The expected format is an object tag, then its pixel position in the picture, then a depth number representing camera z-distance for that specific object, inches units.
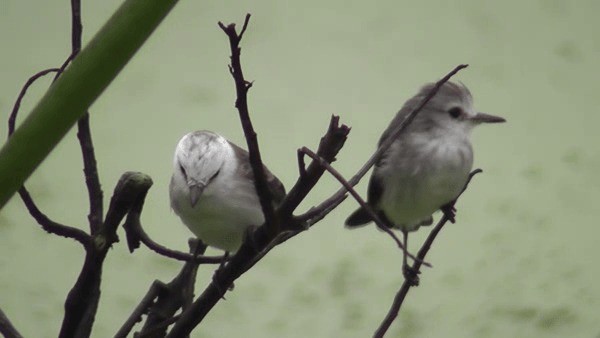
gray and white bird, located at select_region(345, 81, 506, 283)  161.9
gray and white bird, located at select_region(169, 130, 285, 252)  160.9
